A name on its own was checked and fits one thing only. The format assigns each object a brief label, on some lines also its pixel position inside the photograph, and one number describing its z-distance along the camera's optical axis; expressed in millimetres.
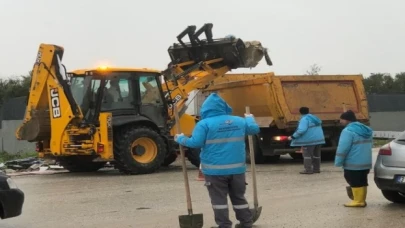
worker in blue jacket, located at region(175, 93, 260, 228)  6352
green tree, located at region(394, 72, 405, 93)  69312
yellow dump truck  15148
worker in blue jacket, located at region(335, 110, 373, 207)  8422
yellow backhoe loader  13188
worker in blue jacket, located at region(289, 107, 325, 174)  13352
